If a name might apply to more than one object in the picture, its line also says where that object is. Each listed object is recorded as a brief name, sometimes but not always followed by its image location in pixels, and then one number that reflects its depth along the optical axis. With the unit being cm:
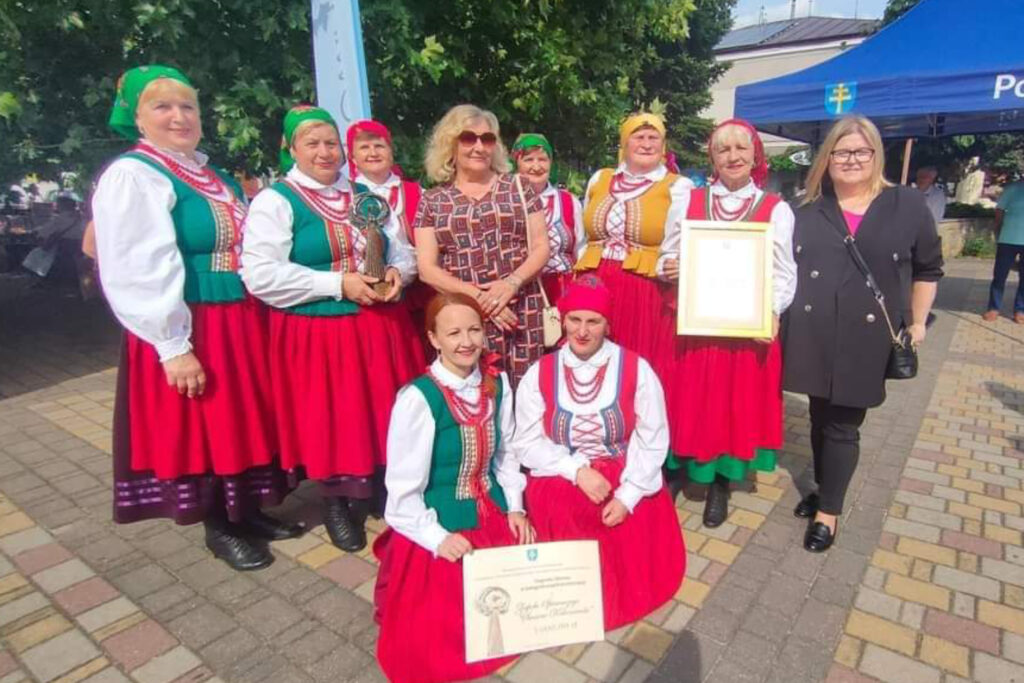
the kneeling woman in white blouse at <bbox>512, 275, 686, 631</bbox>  251
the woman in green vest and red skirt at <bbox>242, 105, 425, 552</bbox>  247
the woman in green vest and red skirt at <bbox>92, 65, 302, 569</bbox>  222
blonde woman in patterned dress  271
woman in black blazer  258
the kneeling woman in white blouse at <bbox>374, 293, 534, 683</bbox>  218
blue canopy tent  607
